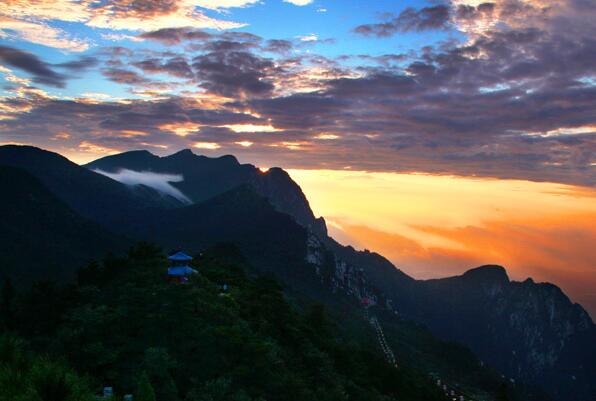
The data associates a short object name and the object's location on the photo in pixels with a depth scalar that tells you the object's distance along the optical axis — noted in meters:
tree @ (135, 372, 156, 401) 26.50
